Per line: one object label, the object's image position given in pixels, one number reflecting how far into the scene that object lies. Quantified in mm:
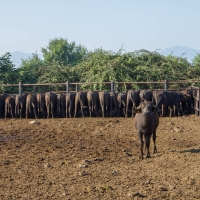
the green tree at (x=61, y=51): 53550
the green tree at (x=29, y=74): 28998
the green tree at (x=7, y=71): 27719
